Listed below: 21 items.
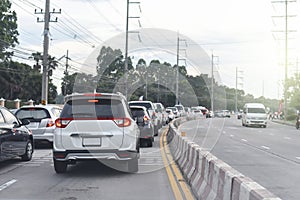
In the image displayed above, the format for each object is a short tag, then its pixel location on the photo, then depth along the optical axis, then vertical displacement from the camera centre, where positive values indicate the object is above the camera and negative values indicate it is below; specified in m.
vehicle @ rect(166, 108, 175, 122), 44.78 -0.68
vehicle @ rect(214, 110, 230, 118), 83.27 -0.83
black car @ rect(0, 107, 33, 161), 11.33 -0.92
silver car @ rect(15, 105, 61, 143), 16.34 -0.57
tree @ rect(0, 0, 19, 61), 56.47 +9.59
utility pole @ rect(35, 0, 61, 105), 34.84 +3.51
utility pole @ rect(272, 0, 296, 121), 61.86 +8.69
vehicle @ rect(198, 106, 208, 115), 68.31 -0.44
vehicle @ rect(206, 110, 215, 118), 73.17 -0.96
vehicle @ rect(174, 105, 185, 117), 58.53 -0.32
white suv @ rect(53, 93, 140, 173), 10.07 -0.57
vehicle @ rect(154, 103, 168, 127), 29.06 -0.24
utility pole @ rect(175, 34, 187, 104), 70.89 +5.58
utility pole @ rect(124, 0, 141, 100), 52.06 +6.09
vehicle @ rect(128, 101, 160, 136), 23.47 -0.07
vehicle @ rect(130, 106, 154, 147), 18.32 -0.82
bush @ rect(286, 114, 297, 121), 69.74 -1.12
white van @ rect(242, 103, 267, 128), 41.72 -0.53
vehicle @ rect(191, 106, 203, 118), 61.41 -0.56
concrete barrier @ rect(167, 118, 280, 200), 5.23 -1.06
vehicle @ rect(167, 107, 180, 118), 53.79 -0.55
